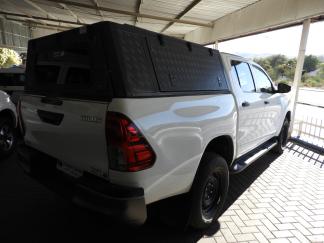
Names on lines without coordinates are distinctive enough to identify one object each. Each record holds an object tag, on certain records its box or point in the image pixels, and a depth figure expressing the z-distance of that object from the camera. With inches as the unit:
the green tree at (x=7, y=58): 664.2
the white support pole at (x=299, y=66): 275.0
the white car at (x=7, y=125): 186.2
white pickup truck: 76.6
